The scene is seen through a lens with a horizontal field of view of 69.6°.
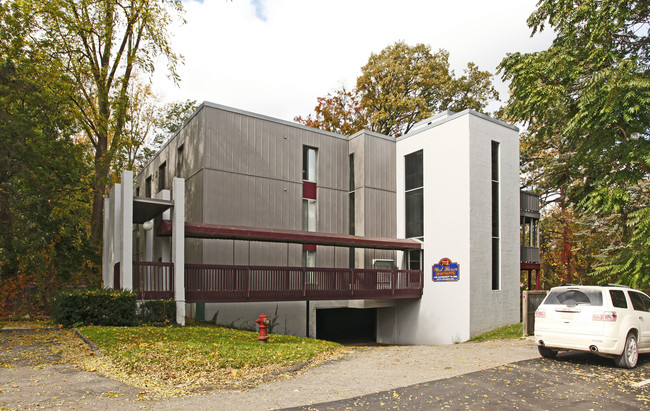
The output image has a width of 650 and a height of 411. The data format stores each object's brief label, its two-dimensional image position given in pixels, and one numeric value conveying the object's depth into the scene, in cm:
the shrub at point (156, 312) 1328
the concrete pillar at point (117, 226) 1486
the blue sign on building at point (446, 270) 1892
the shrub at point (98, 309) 1263
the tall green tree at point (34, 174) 1744
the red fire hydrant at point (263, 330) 1162
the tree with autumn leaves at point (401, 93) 3284
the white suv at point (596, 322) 912
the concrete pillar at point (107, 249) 1700
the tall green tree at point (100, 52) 2164
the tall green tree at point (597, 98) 1113
